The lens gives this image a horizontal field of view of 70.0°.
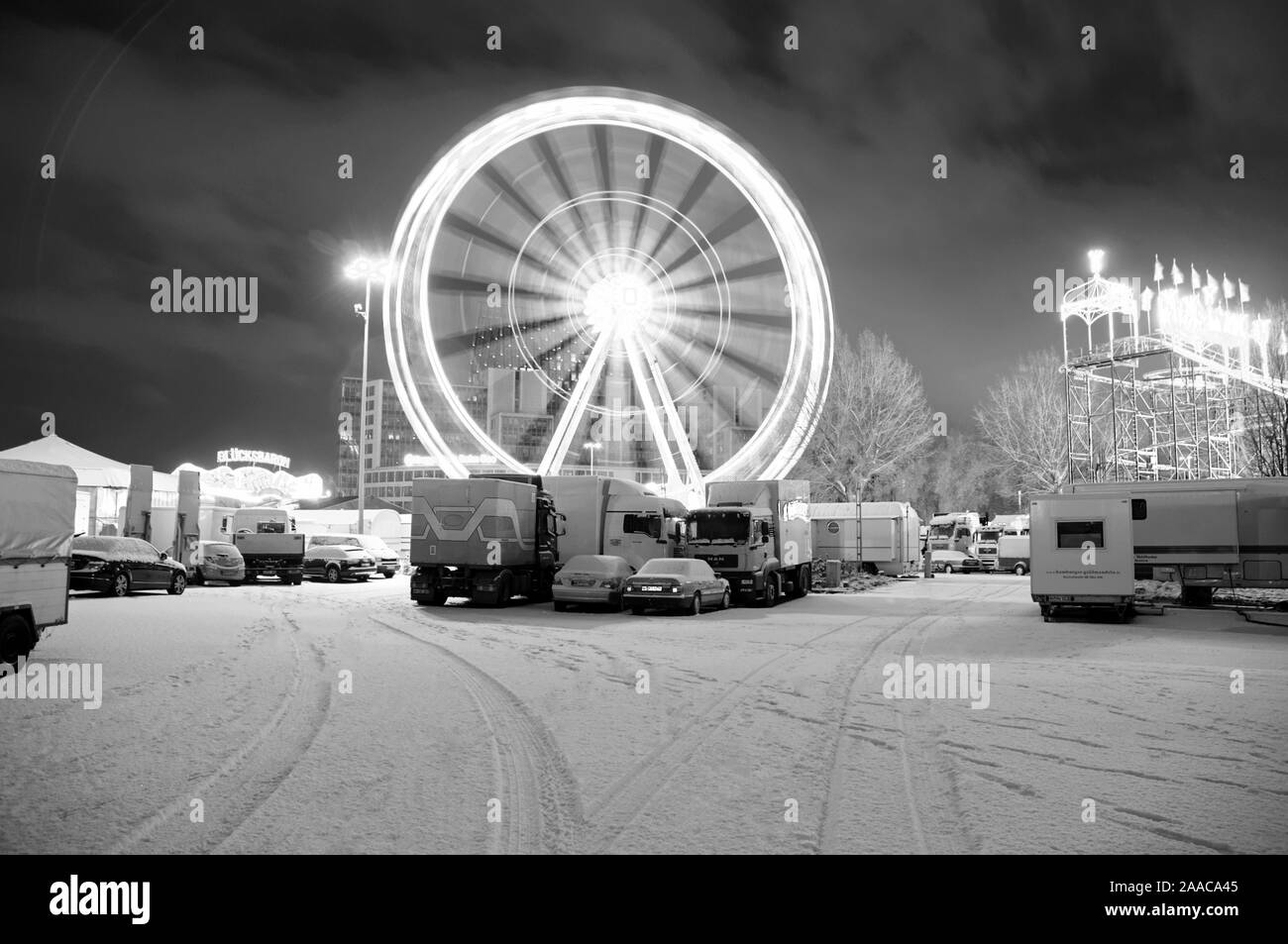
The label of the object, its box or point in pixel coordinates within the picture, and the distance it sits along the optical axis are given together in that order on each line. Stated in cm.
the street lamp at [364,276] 3669
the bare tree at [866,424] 4159
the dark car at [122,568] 2117
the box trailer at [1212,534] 2067
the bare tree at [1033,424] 5088
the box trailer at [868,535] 3550
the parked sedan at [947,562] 4425
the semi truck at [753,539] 2188
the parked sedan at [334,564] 2988
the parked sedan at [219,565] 2734
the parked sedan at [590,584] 1919
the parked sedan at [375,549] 3312
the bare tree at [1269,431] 2664
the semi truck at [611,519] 2283
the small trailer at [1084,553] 1738
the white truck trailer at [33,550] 972
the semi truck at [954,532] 4853
